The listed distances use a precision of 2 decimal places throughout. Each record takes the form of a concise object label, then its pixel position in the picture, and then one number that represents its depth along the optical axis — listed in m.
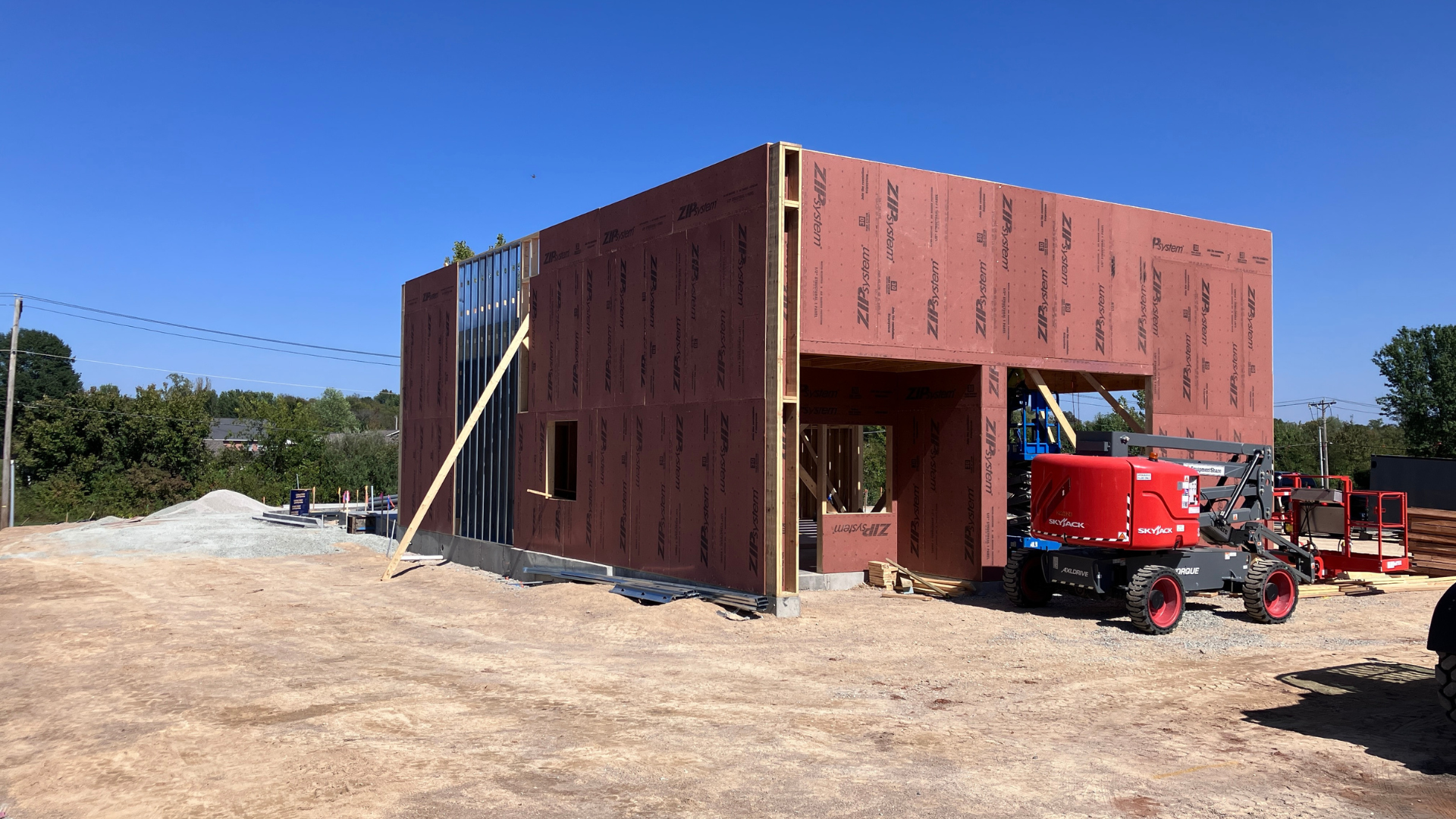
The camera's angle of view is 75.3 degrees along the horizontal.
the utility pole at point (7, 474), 37.00
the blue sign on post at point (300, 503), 38.59
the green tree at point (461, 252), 38.12
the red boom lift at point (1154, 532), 13.73
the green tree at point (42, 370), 77.44
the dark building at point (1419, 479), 35.59
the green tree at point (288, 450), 55.38
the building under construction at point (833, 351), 15.93
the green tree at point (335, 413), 100.51
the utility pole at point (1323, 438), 53.41
